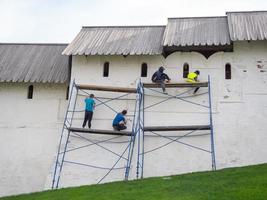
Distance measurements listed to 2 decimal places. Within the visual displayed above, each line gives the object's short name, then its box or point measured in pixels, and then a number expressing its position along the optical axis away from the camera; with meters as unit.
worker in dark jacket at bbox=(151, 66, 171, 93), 14.98
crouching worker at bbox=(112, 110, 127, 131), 14.73
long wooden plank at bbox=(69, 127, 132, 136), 14.57
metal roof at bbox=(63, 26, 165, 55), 15.72
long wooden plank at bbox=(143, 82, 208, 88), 14.73
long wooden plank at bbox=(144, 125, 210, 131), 14.41
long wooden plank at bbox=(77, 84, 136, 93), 15.14
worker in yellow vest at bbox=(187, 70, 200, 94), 14.93
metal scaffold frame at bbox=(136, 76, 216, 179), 14.32
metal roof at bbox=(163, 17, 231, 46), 15.34
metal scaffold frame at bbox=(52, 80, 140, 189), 14.59
